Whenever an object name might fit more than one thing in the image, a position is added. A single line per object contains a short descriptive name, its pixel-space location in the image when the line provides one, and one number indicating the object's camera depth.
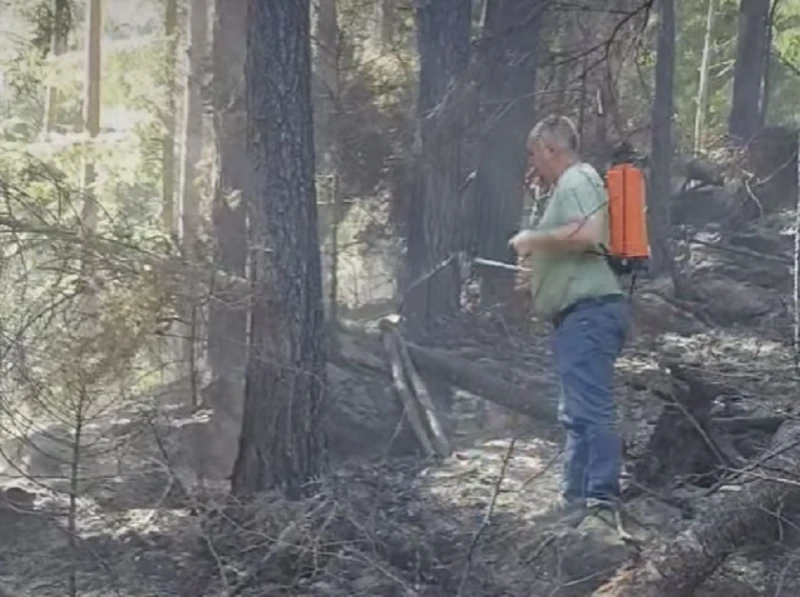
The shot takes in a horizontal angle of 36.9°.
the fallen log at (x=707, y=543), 4.40
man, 5.62
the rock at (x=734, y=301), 12.77
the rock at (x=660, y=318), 12.22
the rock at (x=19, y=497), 6.67
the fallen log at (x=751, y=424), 7.09
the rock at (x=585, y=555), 4.96
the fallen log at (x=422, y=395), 7.73
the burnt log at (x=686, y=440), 6.39
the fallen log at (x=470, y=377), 8.40
